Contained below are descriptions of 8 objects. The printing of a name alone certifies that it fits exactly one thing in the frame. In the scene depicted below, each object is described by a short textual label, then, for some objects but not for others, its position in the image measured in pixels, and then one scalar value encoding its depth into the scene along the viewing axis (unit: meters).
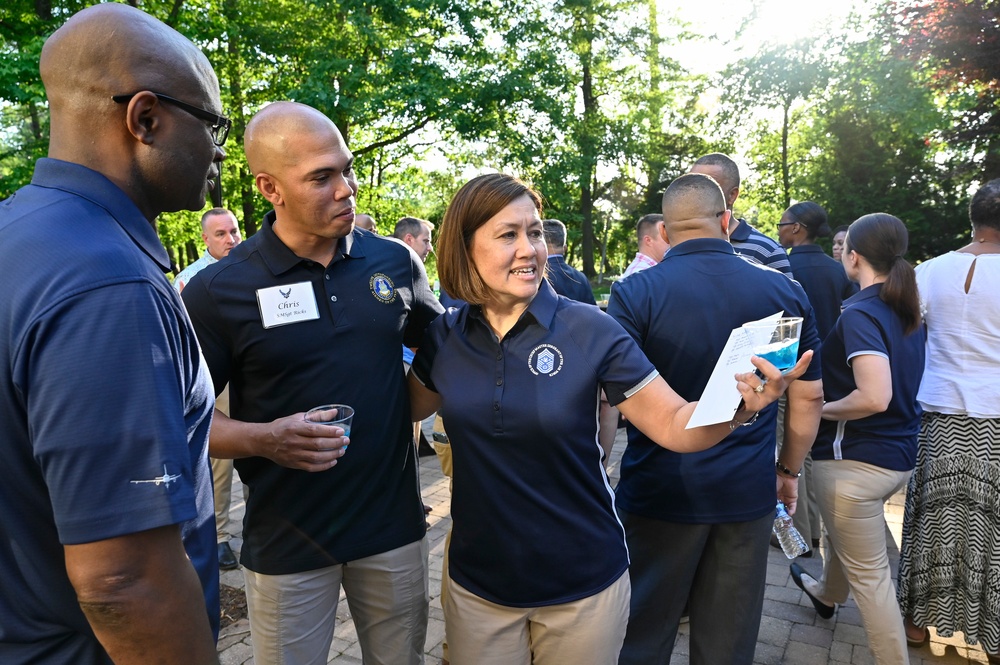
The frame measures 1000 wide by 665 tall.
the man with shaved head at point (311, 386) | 2.26
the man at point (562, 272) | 5.77
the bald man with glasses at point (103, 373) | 1.04
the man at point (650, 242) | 6.26
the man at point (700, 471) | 2.70
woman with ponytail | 3.17
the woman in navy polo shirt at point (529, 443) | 2.06
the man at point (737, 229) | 4.04
